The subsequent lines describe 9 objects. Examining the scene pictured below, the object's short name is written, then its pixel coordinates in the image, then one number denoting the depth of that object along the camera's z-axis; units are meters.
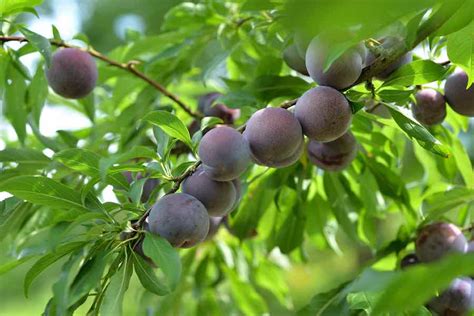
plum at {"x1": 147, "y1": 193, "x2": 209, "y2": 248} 1.07
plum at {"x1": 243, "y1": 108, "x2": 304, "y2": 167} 1.06
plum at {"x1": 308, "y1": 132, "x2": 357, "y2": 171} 1.20
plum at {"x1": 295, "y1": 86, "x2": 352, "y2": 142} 1.06
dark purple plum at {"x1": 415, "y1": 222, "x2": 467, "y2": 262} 1.22
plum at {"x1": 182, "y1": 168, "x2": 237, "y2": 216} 1.10
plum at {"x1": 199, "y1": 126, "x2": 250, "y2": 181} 1.08
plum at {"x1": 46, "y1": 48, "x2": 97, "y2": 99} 1.24
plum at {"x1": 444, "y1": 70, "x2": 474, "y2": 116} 1.18
